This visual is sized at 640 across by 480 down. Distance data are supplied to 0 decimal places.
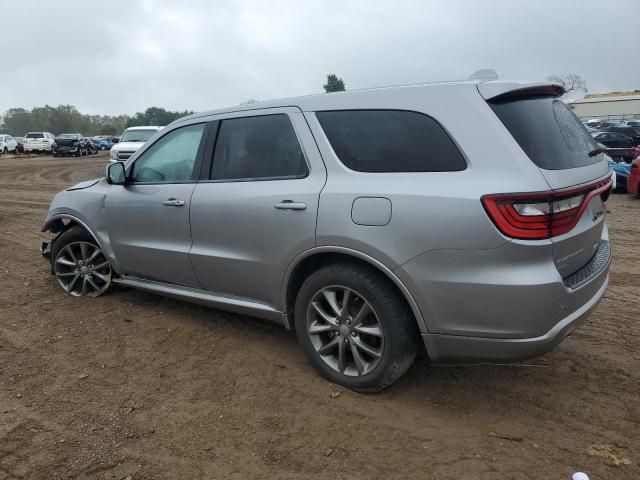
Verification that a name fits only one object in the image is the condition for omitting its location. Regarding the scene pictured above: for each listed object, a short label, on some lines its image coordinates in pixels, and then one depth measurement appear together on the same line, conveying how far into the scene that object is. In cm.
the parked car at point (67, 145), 3578
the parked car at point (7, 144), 3794
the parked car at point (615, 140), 2089
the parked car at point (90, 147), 3995
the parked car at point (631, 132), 2248
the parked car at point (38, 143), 3872
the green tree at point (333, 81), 7344
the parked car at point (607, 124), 3420
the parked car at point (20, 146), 3946
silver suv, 261
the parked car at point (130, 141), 1741
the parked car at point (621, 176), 1205
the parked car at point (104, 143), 5031
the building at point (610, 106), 6606
